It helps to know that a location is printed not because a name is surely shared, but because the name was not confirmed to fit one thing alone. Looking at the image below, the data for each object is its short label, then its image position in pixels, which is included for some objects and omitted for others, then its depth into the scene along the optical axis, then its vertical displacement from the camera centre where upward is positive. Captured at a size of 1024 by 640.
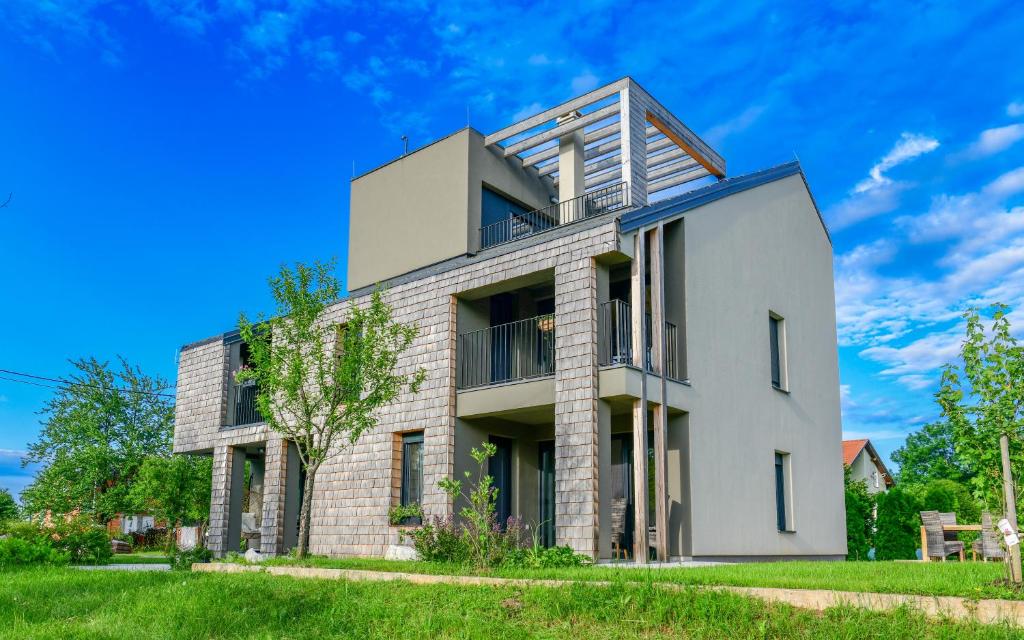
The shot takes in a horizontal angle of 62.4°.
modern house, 12.58 +2.14
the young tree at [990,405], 7.57 +0.70
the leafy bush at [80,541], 16.36 -1.23
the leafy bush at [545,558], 10.12 -0.95
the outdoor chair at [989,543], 11.99 -0.85
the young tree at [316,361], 12.38 +1.73
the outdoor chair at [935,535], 13.87 -0.87
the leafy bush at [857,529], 18.72 -1.10
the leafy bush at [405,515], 14.20 -0.60
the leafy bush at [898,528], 18.27 -1.00
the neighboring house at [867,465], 38.38 +0.80
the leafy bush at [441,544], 10.88 -0.84
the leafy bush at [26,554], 13.76 -1.26
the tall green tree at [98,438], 33.59 +1.62
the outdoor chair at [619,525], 13.87 -0.72
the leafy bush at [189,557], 13.04 -1.26
